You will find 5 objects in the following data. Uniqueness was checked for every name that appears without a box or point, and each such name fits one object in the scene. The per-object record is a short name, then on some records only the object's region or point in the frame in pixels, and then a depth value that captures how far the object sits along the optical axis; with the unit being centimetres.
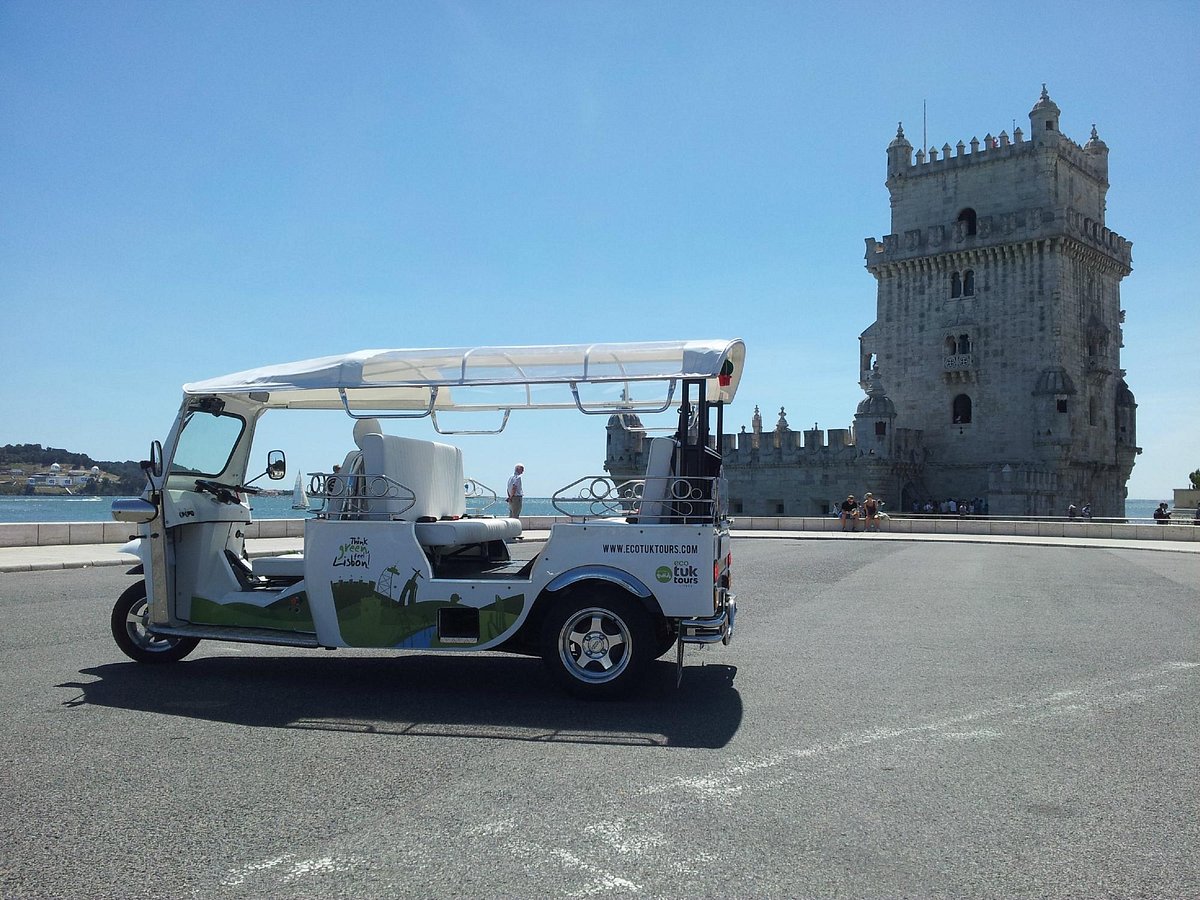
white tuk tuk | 674
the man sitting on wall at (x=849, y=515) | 3522
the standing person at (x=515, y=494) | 1874
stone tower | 4500
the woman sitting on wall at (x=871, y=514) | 3506
